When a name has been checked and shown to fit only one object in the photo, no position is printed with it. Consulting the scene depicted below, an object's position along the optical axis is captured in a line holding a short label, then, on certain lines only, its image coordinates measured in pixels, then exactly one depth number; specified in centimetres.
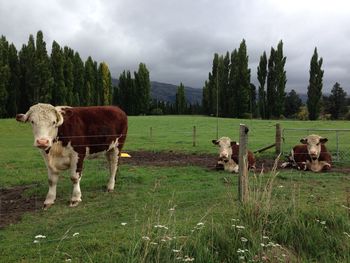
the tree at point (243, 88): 5628
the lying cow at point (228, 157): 1177
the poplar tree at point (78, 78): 5373
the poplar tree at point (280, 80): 5722
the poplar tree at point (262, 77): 5883
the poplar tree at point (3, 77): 4194
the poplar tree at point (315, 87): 5591
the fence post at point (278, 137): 1518
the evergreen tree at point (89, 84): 5492
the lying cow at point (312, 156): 1223
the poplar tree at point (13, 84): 4444
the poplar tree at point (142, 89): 6544
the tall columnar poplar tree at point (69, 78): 4997
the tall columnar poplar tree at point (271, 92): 5772
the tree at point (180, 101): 7525
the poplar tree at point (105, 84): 6081
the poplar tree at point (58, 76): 4825
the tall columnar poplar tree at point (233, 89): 5728
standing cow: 740
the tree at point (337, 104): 6843
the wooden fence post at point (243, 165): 590
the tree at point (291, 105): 7612
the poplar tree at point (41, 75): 4444
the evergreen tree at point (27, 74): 4481
